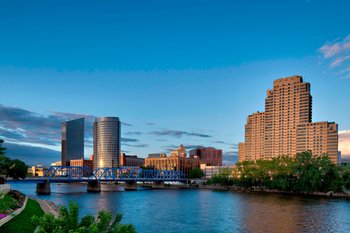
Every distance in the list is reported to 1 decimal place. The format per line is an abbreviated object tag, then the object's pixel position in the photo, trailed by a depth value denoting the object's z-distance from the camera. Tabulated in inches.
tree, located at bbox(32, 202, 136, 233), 691.4
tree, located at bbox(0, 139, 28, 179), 5981.3
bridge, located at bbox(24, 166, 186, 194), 6515.8
